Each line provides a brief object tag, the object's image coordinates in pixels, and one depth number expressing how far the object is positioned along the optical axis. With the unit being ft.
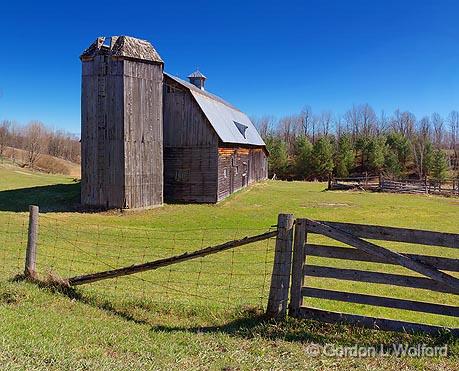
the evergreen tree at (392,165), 205.46
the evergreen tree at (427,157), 203.62
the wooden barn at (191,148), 88.69
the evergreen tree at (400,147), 226.79
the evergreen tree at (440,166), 183.52
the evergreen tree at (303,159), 203.92
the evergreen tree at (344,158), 207.51
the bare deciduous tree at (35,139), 228.80
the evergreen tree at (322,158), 199.11
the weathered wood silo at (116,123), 75.87
